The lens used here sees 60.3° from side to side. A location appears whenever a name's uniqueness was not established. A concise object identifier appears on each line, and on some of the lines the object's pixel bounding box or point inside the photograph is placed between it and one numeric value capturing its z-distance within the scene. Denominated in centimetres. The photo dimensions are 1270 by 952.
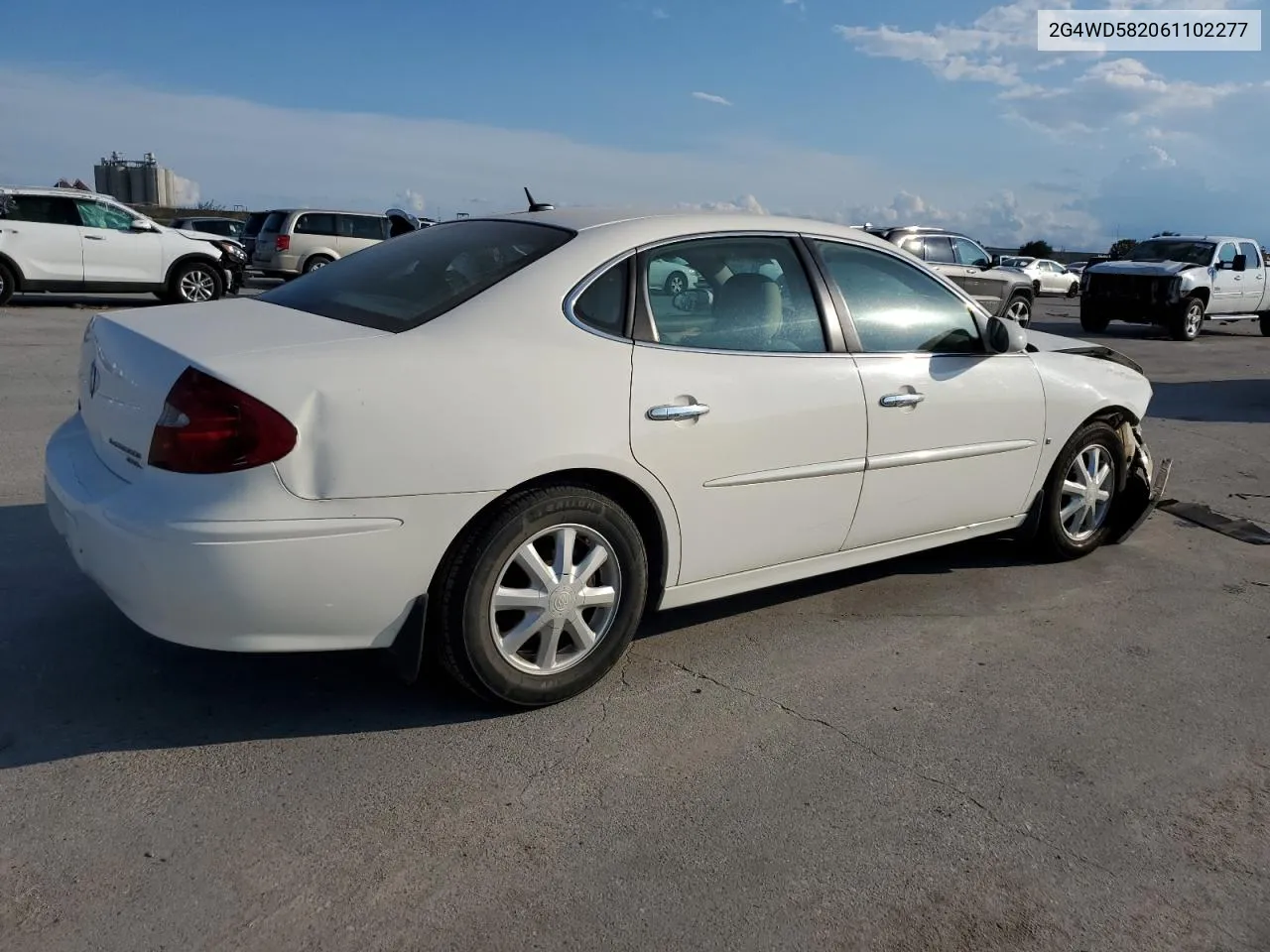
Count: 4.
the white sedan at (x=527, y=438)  292
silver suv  1780
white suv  1526
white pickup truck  1895
